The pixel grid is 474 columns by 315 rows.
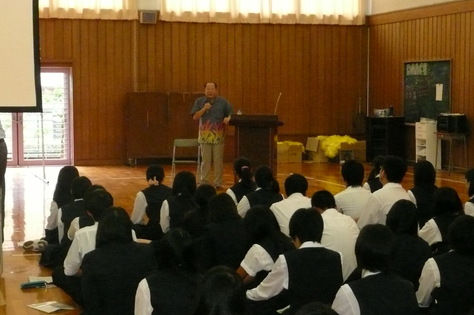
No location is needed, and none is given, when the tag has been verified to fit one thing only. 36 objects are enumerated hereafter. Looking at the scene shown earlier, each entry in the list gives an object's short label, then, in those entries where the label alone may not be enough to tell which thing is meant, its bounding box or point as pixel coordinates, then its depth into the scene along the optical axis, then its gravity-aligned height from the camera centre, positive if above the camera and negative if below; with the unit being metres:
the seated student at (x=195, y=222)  4.90 -0.70
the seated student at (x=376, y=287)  3.22 -0.73
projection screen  6.66 +0.47
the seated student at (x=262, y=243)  4.27 -0.72
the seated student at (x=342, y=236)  4.67 -0.74
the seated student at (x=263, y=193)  6.11 -0.64
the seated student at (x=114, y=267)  4.03 -0.80
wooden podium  10.45 -0.33
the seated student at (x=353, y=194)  6.12 -0.65
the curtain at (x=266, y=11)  15.03 +1.95
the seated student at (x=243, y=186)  6.77 -0.65
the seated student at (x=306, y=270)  3.83 -0.77
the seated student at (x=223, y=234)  4.93 -0.77
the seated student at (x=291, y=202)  5.54 -0.64
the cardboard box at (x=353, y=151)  15.20 -0.78
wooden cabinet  14.77 -0.22
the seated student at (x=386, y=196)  5.71 -0.63
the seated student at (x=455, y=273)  3.80 -0.79
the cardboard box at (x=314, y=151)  15.46 -0.80
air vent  14.77 +1.77
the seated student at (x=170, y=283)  3.32 -0.72
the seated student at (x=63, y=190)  6.49 -0.64
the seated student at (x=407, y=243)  4.33 -0.73
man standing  11.02 -0.26
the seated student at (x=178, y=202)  5.92 -0.68
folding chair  11.46 -0.46
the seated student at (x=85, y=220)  5.08 -0.72
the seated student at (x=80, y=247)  4.83 -0.82
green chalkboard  13.79 +0.38
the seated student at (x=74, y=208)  5.81 -0.71
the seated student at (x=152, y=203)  6.69 -0.78
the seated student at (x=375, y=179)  6.69 -0.59
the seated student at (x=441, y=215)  4.82 -0.65
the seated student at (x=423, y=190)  5.93 -0.61
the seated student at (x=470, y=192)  5.50 -0.62
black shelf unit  14.85 -0.49
